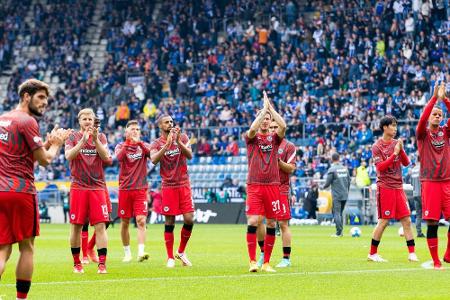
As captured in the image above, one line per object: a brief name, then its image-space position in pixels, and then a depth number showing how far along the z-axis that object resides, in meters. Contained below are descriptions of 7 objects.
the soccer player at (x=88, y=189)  17.55
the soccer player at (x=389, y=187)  19.64
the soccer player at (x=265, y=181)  17.50
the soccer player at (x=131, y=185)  20.67
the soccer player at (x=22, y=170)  11.77
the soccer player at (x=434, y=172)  17.42
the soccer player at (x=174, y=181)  19.23
